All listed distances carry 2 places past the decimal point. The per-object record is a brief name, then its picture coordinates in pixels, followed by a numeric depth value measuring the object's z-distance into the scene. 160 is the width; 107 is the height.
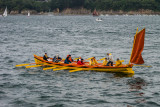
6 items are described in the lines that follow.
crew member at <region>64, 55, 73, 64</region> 43.29
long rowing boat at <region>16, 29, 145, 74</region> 37.00
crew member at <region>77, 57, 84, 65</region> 42.78
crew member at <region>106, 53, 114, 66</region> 41.11
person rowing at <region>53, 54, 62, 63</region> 44.47
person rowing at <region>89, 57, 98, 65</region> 42.52
